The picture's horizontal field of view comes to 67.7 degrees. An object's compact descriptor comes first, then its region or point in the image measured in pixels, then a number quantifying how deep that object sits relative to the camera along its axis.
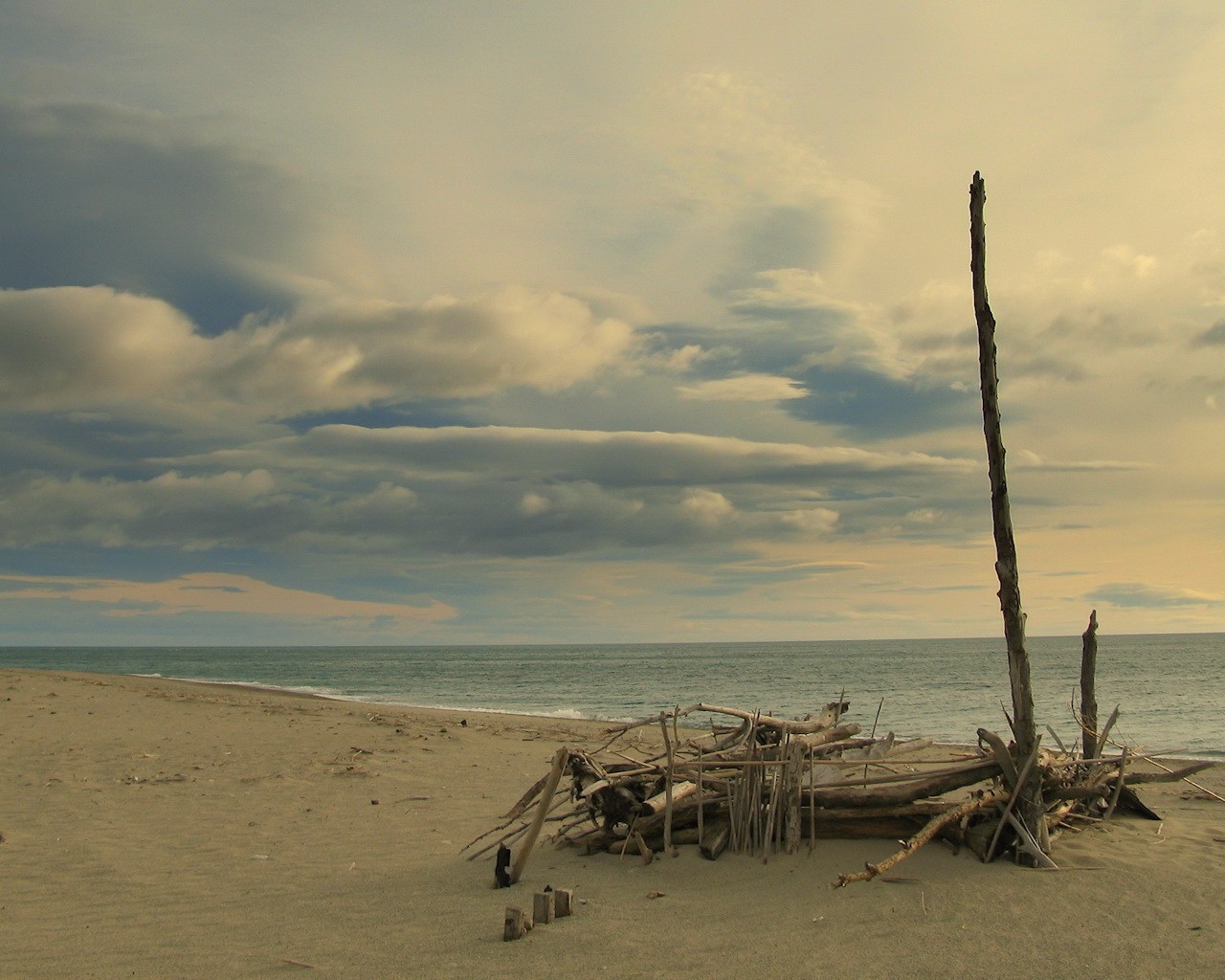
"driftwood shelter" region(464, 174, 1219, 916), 7.58
